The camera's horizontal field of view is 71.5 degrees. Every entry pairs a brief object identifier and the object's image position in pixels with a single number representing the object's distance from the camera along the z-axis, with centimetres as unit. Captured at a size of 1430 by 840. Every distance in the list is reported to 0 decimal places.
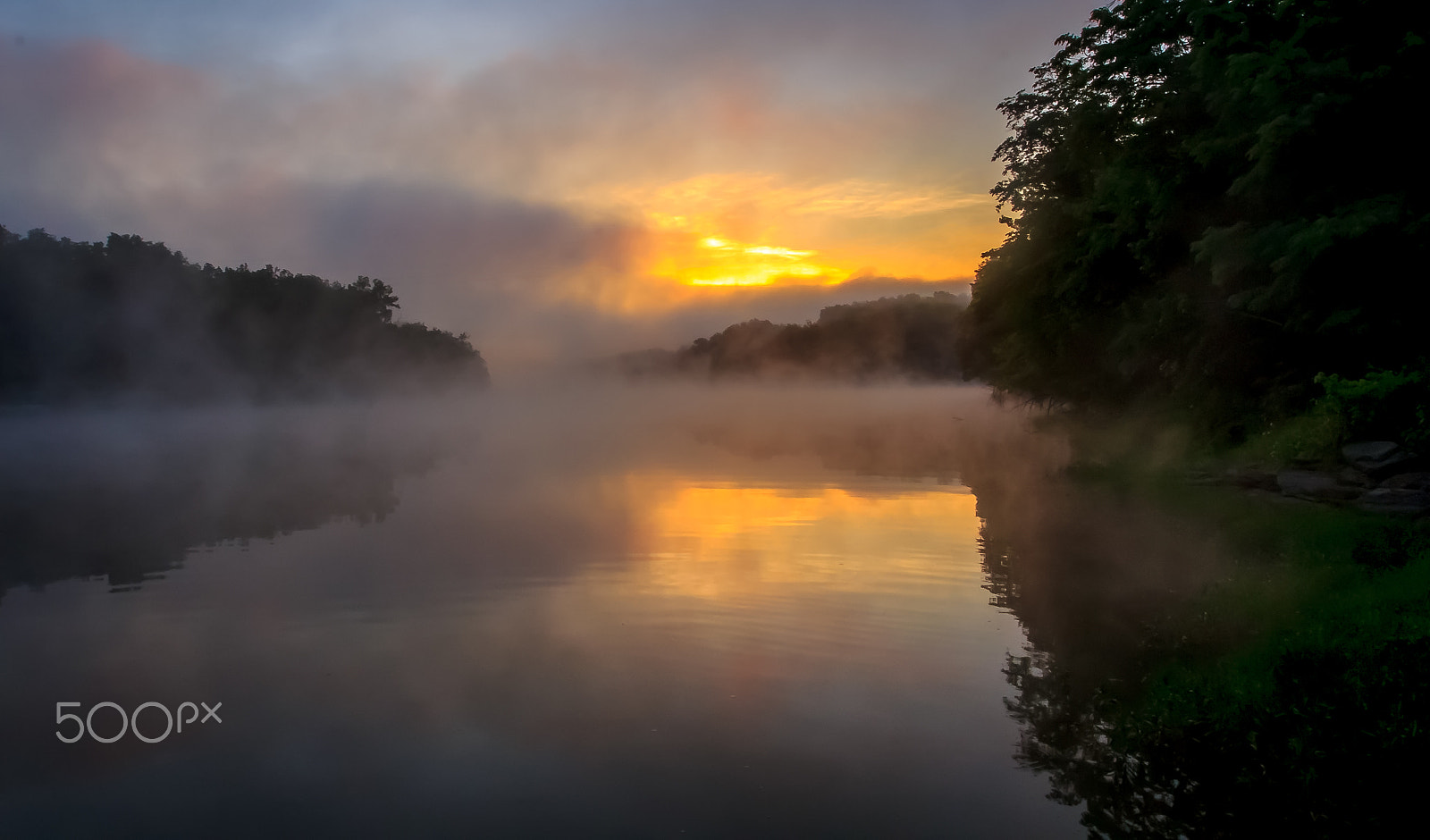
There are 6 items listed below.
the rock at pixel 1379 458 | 1402
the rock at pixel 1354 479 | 1431
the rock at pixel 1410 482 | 1334
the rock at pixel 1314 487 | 1474
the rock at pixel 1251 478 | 1739
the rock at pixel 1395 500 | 1305
